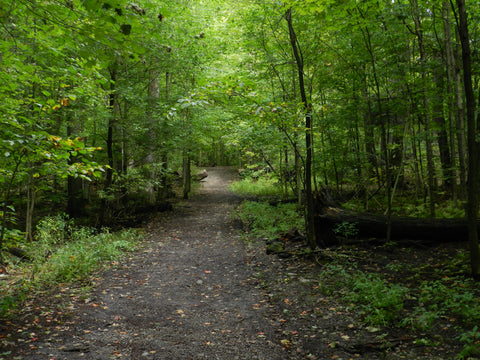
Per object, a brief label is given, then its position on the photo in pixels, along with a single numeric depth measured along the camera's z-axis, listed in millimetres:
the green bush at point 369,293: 3620
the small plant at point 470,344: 2629
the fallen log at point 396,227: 5766
